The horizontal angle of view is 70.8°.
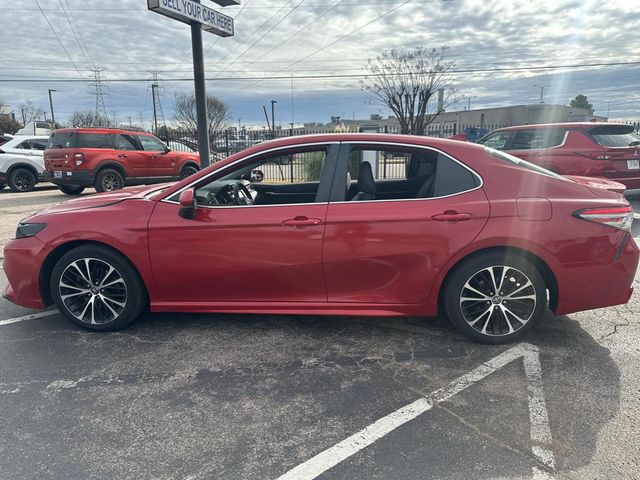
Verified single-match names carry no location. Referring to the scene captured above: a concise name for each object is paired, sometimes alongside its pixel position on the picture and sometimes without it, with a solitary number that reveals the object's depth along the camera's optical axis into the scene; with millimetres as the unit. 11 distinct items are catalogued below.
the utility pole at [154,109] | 55031
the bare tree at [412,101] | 19328
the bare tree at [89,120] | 55188
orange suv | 11586
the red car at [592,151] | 8250
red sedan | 3363
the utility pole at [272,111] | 40875
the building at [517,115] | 43969
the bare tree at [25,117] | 71438
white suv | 13641
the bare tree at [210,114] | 42538
